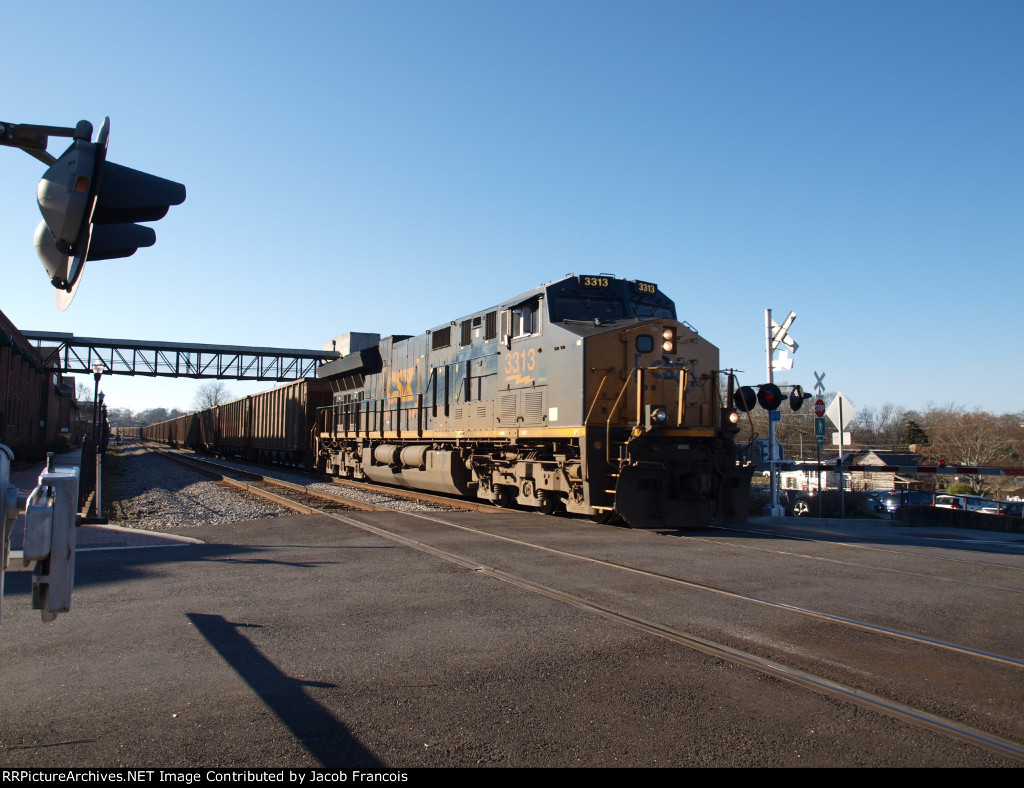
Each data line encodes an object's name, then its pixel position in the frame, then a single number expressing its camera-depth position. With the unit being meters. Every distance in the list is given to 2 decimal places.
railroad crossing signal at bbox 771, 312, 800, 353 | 17.31
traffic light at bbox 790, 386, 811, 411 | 14.12
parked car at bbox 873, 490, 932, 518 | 21.58
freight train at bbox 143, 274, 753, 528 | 11.17
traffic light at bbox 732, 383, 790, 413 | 13.42
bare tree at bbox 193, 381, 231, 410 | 139.25
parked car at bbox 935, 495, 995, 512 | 21.91
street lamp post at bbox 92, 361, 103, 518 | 13.95
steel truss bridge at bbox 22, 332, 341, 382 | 54.06
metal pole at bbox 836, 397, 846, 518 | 14.69
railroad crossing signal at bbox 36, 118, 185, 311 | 3.26
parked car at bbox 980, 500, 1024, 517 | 19.44
